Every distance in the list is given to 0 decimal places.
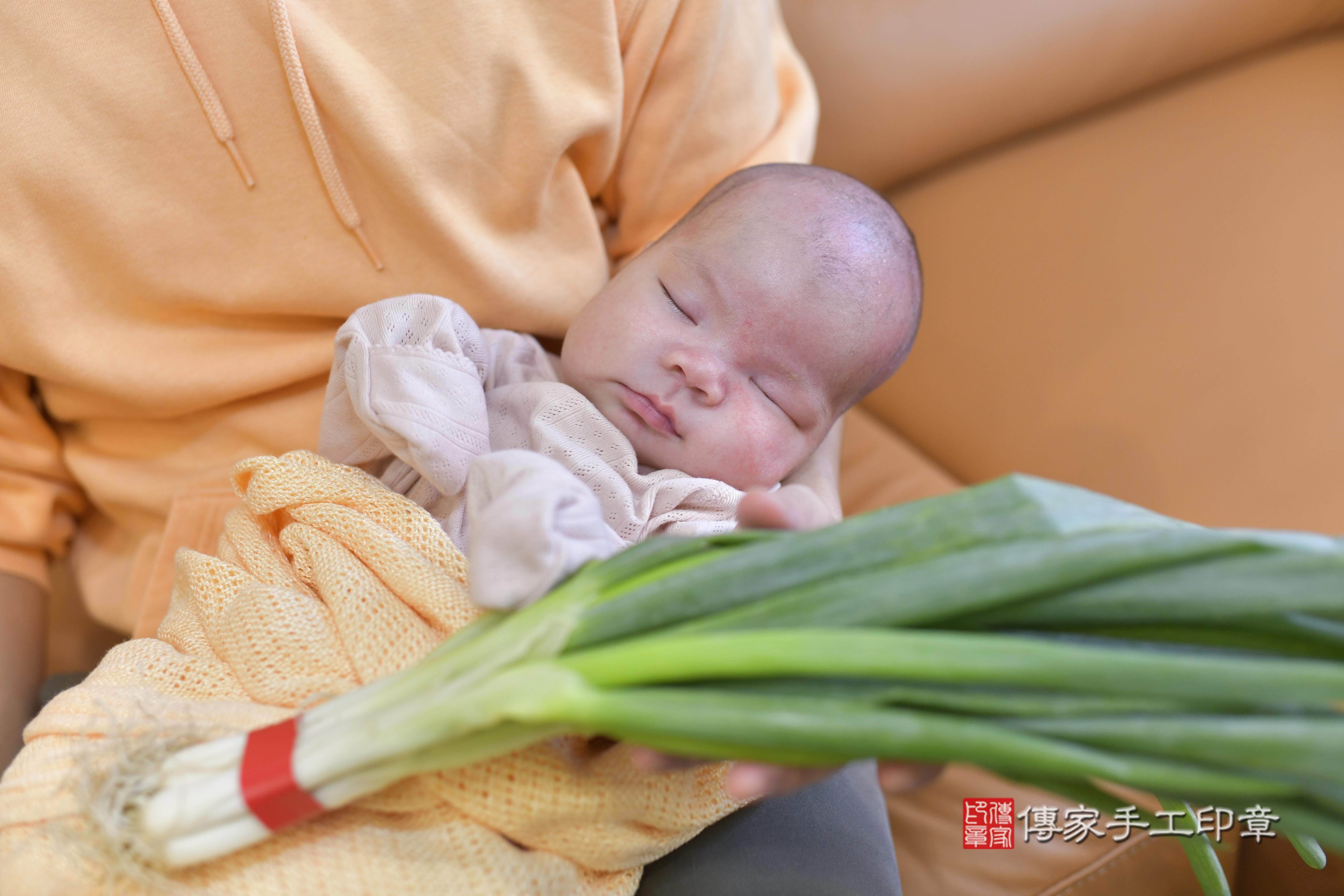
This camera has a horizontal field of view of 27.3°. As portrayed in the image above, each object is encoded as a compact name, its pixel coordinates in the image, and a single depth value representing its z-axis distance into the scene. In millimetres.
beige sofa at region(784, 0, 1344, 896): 1152
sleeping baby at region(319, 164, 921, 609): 1011
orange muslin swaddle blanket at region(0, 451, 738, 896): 938
